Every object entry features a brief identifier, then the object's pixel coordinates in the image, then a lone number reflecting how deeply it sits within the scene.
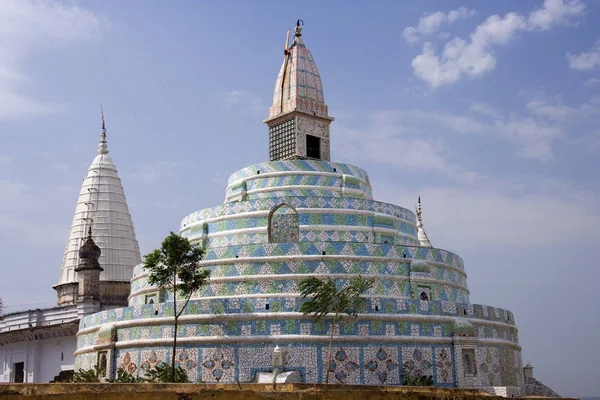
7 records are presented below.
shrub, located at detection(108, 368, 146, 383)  31.95
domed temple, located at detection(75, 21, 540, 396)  32.94
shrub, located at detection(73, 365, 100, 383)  33.28
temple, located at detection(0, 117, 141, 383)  48.03
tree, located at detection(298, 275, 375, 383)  32.47
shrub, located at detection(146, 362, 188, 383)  31.83
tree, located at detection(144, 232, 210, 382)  33.66
